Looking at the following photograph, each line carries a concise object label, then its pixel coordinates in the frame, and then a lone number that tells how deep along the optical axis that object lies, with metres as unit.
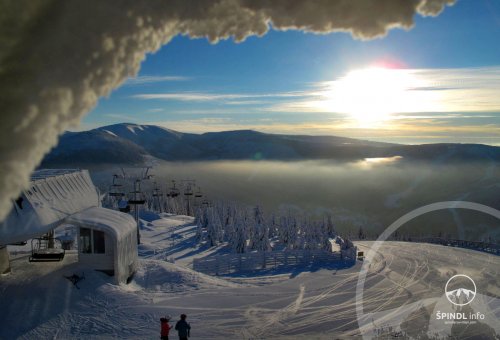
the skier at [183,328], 14.55
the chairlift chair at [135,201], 38.50
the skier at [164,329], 14.96
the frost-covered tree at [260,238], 45.55
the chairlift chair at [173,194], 54.75
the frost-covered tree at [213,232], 48.81
